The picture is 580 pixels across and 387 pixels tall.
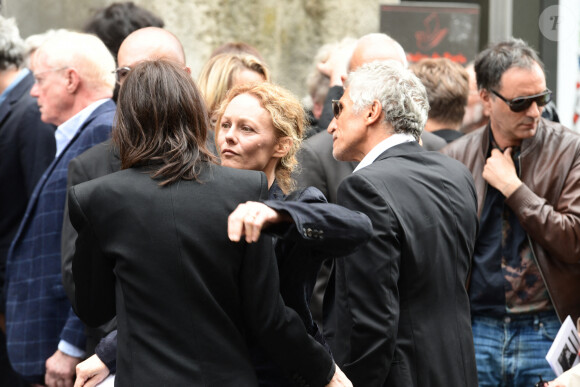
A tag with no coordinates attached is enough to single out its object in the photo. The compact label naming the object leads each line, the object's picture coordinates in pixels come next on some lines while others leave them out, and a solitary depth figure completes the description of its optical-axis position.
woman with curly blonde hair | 4.81
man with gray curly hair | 6.23
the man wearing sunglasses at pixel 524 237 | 8.02
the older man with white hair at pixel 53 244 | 8.25
